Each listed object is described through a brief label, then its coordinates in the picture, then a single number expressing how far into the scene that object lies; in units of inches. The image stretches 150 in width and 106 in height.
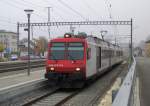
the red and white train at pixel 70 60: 754.2
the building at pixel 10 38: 5152.6
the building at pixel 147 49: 5920.3
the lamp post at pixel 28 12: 978.8
